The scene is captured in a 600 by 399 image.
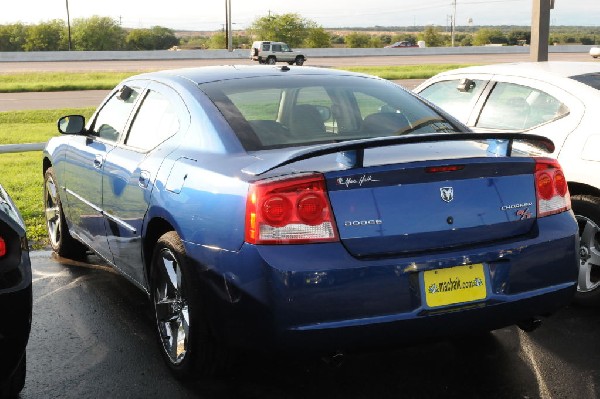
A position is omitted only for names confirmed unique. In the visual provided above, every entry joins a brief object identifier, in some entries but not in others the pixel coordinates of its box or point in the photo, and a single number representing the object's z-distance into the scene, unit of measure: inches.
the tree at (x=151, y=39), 4699.8
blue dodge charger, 142.8
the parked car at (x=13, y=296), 142.1
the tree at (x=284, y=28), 3917.3
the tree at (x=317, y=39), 3799.2
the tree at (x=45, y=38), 4416.8
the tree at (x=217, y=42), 4159.9
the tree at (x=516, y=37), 4468.5
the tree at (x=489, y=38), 4645.7
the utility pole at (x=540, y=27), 482.9
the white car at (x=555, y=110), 219.6
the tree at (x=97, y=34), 4330.7
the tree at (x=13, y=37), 4680.1
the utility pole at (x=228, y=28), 2888.8
